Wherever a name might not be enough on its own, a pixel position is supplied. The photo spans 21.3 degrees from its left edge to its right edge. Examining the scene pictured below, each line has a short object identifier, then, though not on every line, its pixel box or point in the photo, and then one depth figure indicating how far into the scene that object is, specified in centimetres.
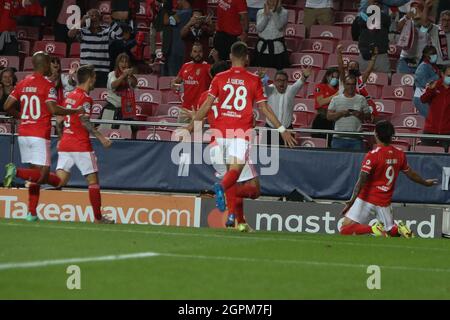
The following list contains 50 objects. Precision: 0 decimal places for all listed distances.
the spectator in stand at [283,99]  1992
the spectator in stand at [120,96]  2088
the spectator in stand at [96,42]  2286
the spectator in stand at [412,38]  2211
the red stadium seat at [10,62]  2444
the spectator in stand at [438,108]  1983
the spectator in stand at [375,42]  2181
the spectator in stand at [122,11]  2380
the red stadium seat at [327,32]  2395
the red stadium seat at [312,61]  2327
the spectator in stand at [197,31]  2248
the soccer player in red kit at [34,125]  1521
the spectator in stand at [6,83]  2055
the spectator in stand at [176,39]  2303
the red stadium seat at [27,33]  2600
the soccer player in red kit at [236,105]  1388
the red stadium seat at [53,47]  2488
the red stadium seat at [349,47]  2325
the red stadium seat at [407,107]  2159
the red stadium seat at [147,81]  2333
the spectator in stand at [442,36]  2200
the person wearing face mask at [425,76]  2103
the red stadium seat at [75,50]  2491
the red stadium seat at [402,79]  2220
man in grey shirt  1955
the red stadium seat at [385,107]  2164
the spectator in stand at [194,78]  2086
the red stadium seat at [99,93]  2291
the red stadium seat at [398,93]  2202
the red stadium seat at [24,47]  2549
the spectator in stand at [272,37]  2242
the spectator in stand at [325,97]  2016
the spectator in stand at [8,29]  2450
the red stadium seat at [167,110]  2225
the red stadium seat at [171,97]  2273
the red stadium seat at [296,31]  2419
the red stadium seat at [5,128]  2152
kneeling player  1509
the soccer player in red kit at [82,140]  1538
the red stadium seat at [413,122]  2108
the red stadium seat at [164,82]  2306
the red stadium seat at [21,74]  2381
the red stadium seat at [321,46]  2364
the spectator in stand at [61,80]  2070
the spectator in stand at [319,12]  2409
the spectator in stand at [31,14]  2583
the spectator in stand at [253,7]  2480
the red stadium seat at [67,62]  2400
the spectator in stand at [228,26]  2250
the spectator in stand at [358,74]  2000
